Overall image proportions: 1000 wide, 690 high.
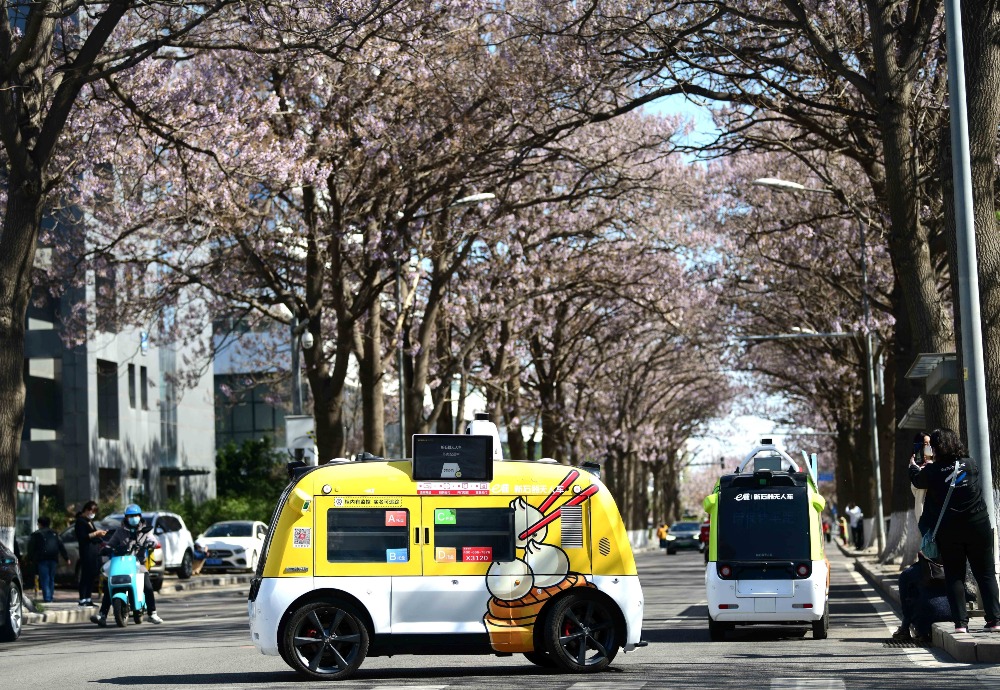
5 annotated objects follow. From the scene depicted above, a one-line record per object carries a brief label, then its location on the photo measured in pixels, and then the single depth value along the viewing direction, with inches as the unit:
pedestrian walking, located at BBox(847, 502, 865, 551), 2095.5
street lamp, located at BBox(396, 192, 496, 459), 1133.1
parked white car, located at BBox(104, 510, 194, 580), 1455.5
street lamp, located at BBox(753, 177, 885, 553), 1445.6
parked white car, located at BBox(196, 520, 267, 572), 1612.9
